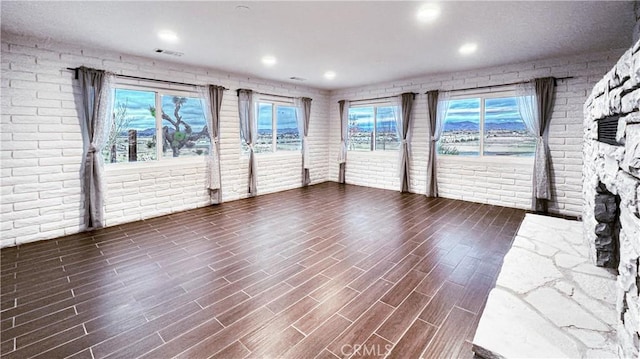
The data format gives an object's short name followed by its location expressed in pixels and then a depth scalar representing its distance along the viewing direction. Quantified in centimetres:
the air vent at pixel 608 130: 185
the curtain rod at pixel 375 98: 644
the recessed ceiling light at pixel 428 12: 264
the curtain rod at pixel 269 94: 550
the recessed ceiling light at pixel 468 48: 374
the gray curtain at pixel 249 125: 556
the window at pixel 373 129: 661
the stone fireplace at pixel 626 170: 118
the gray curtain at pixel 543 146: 442
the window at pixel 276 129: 619
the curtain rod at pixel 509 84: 432
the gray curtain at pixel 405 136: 597
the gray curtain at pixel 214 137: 509
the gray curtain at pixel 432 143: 561
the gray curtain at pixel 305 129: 683
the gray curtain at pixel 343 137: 724
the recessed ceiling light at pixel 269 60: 436
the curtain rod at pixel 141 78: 370
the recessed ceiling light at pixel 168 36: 330
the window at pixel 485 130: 493
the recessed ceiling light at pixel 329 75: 547
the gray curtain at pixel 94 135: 377
